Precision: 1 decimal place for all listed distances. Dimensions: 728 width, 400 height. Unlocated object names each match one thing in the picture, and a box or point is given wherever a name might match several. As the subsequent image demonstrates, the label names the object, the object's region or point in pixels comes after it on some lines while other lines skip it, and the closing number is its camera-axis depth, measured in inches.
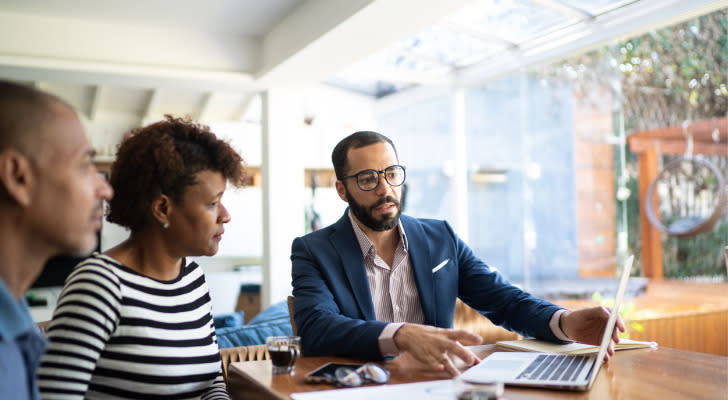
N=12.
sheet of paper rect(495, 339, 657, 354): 60.0
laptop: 47.0
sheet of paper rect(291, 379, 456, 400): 44.1
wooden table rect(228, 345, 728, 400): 45.7
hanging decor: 205.9
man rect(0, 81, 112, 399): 32.7
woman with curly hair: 49.8
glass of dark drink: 53.2
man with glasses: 65.0
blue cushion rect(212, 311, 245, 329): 121.4
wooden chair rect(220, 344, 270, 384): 85.0
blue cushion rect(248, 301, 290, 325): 113.7
